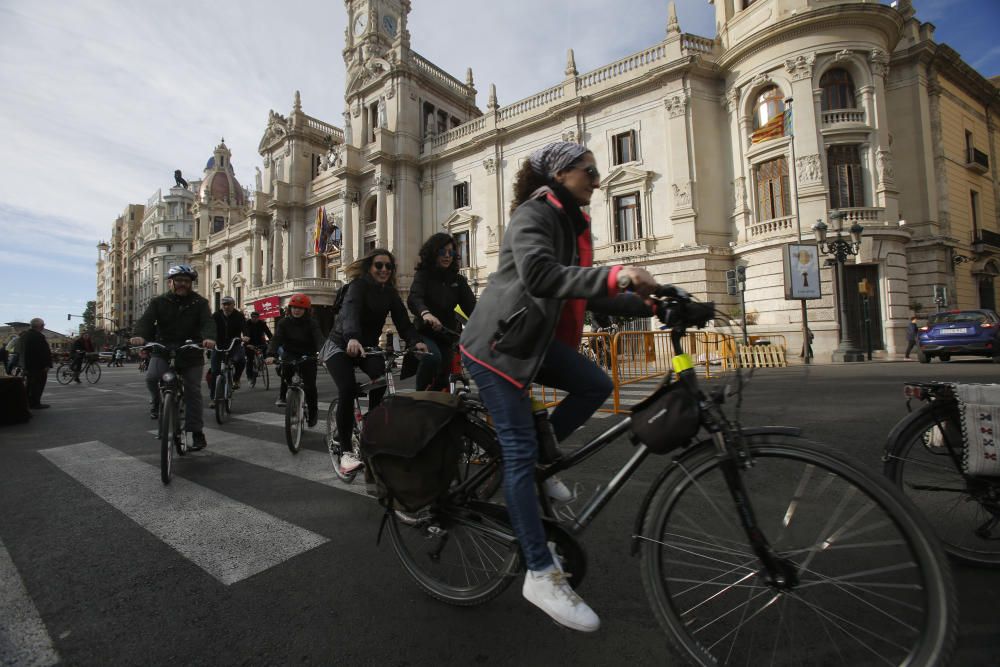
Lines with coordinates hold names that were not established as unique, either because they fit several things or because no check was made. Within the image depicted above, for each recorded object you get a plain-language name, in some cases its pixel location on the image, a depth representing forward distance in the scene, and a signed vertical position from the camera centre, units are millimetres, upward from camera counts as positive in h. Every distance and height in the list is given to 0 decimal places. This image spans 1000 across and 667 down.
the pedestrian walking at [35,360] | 8836 +108
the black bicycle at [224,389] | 6571 -452
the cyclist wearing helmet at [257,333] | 9911 +535
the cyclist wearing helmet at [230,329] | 8578 +574
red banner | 35250 +3931
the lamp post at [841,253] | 15953 +2827
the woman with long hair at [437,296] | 4316 +558
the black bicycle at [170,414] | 3777 -495
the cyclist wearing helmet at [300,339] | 5383 +200
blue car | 12594 -178
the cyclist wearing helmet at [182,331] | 4680 +314
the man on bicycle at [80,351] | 16469 +471
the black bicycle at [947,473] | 2102 -693
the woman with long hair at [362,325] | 3795 +240
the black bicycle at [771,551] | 1316 -708
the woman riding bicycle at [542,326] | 1646 +81
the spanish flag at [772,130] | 18886 +8741
